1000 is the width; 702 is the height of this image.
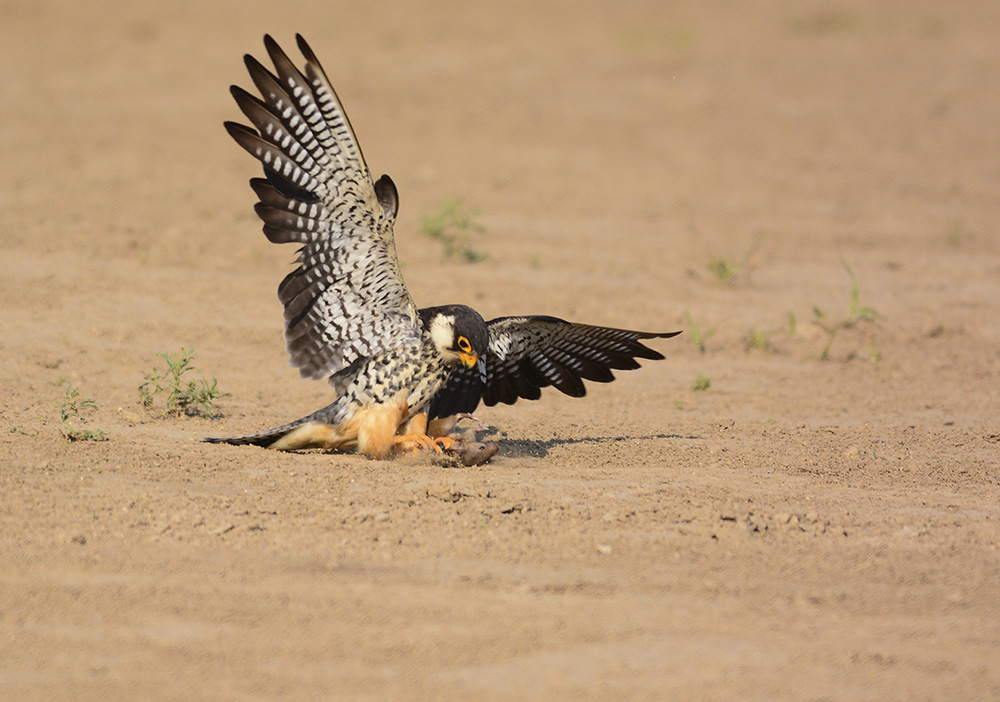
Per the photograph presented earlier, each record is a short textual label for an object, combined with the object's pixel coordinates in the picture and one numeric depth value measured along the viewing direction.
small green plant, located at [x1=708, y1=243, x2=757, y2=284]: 18.92
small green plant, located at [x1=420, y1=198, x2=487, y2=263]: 19.03
